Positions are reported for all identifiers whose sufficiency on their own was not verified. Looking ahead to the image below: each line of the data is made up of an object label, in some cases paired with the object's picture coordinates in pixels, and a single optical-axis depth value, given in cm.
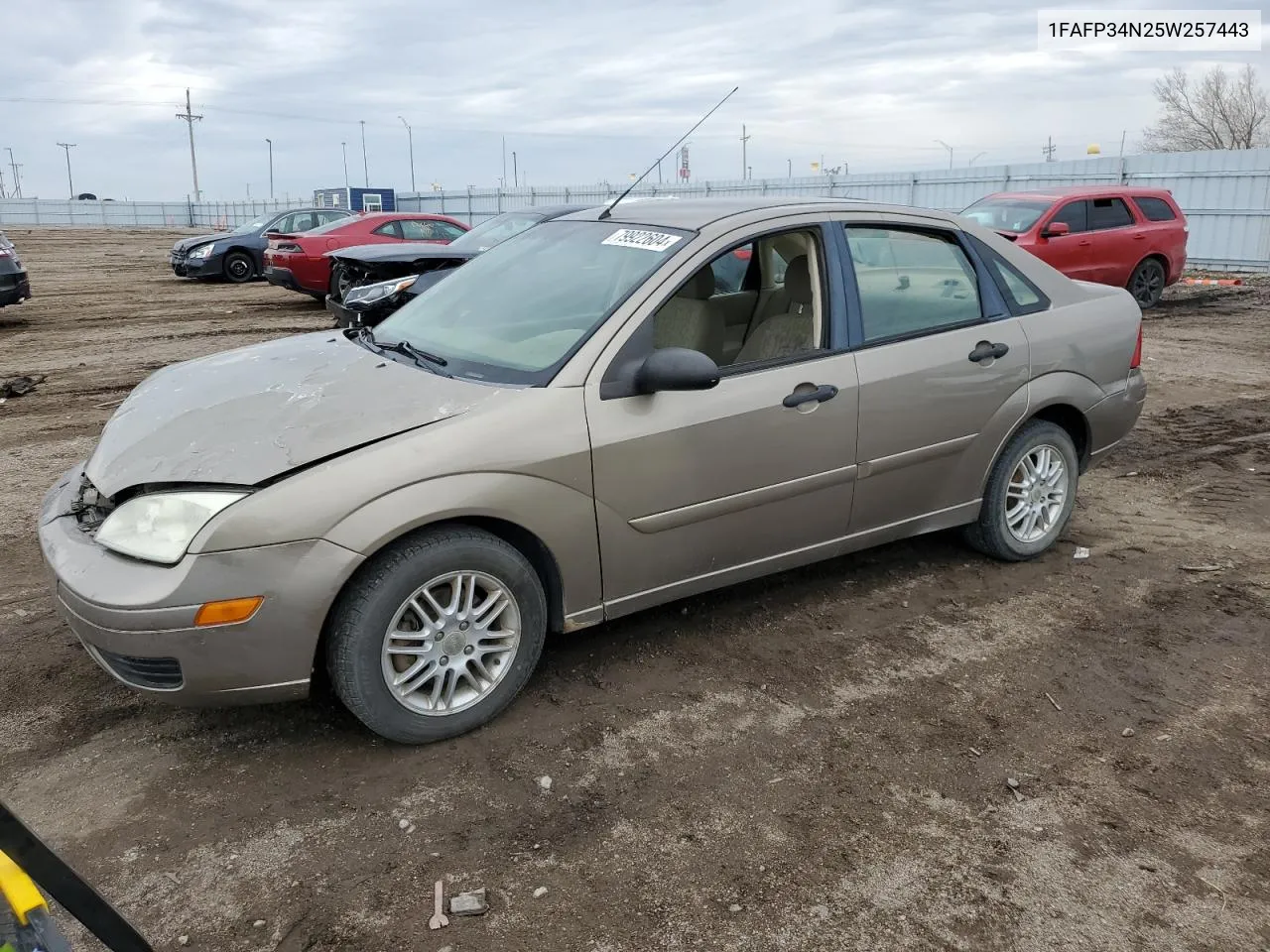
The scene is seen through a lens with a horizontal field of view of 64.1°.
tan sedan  296
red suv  1327
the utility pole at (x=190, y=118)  8096
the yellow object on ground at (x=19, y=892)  143
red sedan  1527
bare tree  3984
